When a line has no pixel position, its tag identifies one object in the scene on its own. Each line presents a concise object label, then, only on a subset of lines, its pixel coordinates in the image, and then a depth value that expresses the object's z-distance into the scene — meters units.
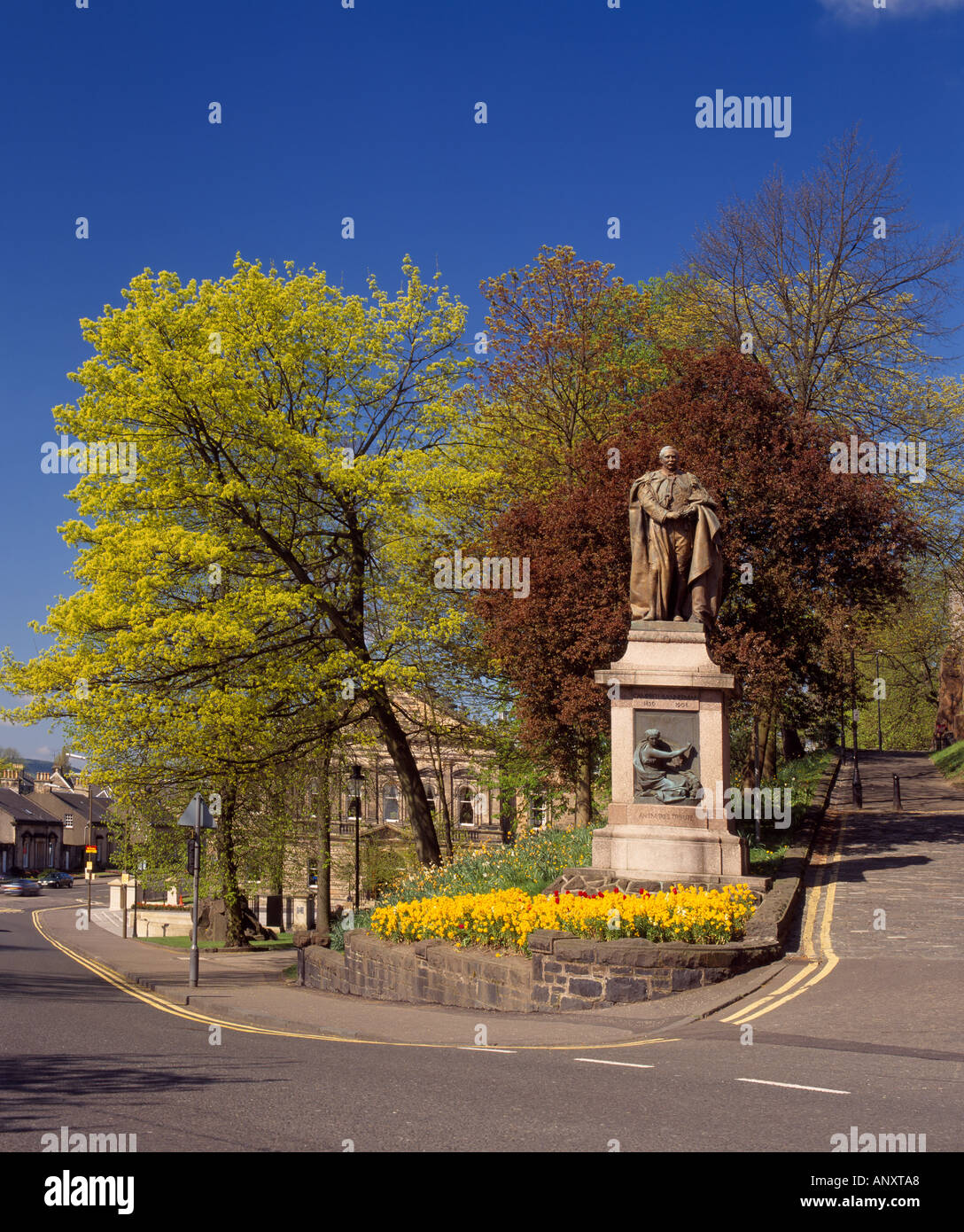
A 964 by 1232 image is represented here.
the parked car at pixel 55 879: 93.06
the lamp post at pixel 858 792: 29.25
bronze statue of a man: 16.80
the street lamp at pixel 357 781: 27.39
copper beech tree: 21.70
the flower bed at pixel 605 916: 12.68
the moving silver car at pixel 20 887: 81.19
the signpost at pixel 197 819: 18.49
